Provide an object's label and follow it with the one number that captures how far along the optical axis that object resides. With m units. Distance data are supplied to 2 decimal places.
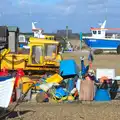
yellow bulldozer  18.59
